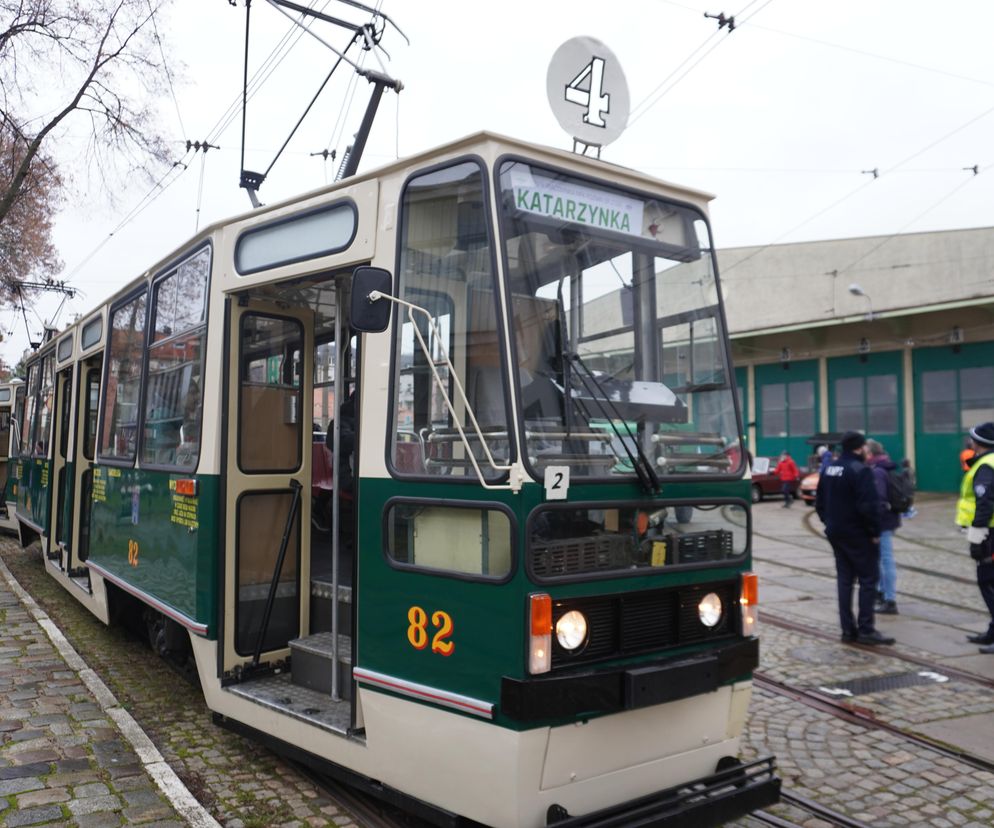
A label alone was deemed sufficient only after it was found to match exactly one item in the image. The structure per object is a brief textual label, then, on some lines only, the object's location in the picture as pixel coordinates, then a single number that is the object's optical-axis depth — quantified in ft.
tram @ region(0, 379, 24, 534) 43.81
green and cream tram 10.44
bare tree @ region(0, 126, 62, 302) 49.60
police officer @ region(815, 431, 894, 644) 23.13
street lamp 82.01
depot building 80.92
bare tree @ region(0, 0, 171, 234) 43.16
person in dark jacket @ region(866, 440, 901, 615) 26.76
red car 77.25
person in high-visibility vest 22.66
